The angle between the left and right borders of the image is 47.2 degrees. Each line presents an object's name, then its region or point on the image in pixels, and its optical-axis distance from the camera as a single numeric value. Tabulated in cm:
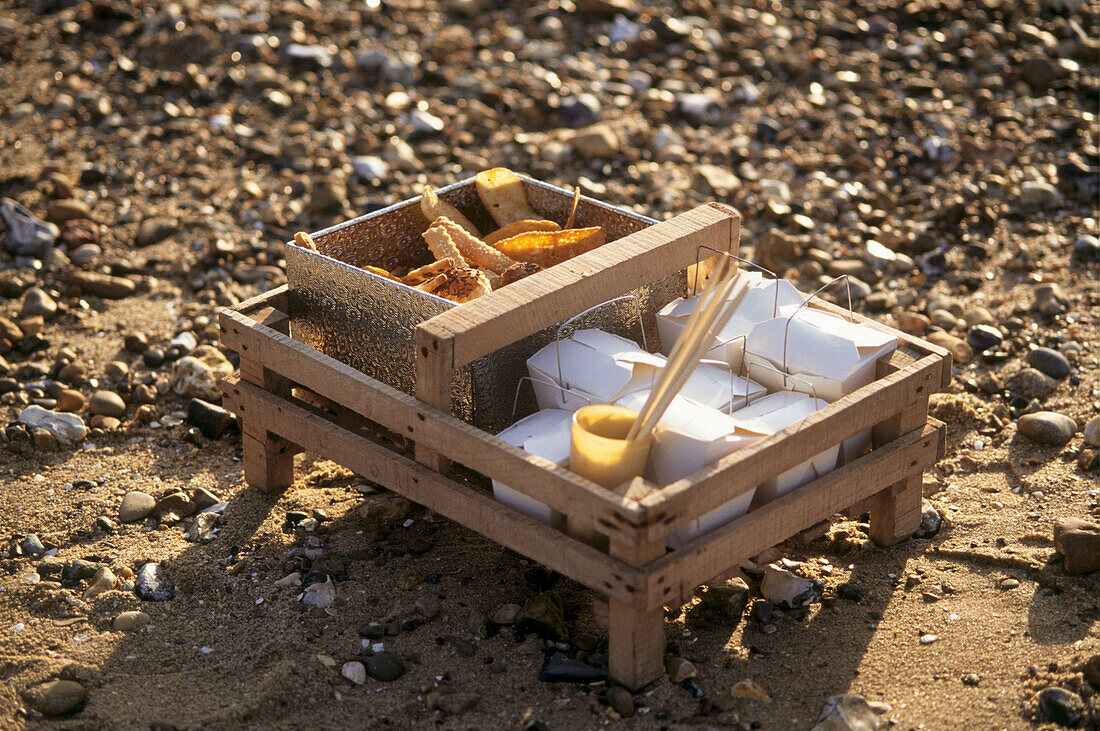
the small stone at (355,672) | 312
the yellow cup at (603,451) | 294
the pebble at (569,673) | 309
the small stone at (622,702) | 296
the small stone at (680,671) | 307
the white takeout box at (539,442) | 307
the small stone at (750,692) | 303
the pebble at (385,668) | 313
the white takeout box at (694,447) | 302
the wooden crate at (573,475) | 291
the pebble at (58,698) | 303
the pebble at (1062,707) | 293
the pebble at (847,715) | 287
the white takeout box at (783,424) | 319
